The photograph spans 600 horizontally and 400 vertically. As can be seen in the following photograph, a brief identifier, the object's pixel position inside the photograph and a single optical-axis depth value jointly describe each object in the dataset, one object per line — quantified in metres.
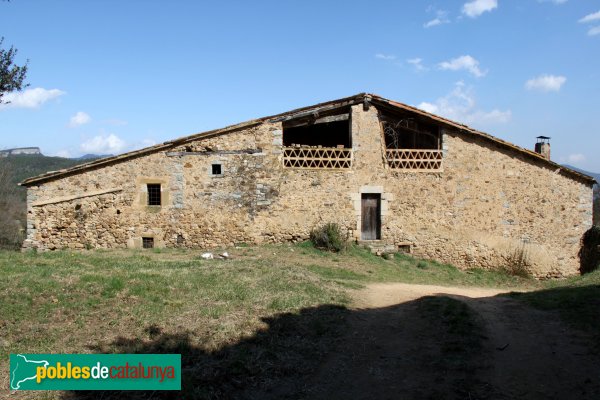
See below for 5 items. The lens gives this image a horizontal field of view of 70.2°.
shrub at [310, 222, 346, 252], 14.11
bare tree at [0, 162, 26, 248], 24.67
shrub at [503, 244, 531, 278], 14.94
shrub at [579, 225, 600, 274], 14.91
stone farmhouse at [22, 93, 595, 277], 14.27
